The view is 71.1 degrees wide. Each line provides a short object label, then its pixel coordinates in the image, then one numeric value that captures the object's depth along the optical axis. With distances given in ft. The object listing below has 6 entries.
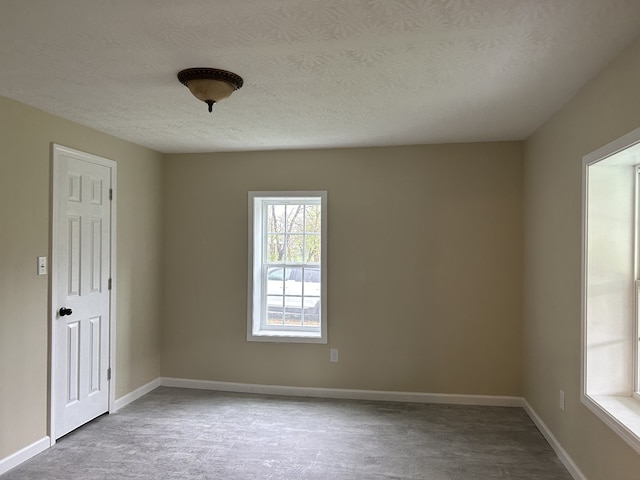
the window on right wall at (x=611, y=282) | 8.18
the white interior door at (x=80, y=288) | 10.53
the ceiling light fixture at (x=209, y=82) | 7.58
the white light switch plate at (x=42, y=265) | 9.98
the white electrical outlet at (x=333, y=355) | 13.92
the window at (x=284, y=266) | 14.39
